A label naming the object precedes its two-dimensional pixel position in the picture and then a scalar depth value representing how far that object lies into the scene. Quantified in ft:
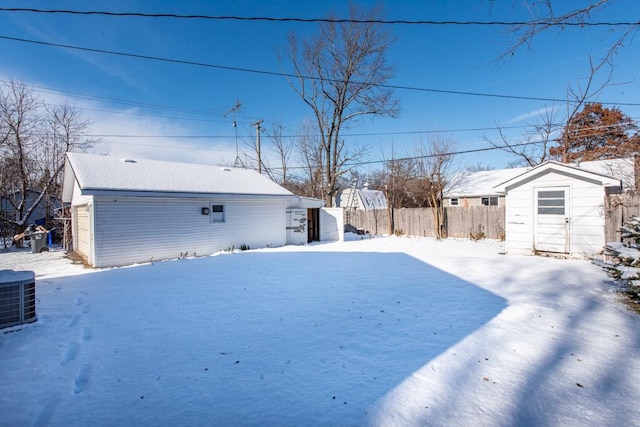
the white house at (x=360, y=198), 109.70
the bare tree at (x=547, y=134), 47.39
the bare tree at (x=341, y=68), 62.44
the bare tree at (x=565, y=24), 11.50
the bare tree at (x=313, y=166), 80.28
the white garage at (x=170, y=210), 30.42
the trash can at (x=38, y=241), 40.42
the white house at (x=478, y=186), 67.36
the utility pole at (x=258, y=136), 68.69
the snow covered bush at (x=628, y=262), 16.14
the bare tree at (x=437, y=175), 54.39
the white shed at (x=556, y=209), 28.45
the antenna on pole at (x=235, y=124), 73.67
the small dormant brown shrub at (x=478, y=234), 49.57
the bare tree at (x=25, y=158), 50.57
